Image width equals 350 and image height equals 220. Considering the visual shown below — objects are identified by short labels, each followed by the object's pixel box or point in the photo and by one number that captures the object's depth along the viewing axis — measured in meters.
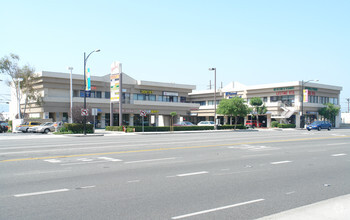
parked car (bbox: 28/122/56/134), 39.31
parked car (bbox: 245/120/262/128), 64.50
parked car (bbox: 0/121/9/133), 43.88
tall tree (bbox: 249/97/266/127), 63.38
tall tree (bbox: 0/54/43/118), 50.53
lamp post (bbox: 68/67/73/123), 43.68
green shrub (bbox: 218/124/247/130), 50.90
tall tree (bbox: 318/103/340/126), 66.19
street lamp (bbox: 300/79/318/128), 58.62
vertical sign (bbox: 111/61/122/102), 43.22
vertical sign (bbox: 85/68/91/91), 37.46
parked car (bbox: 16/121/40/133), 41.53
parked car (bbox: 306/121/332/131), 50.34
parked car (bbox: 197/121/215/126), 57.89
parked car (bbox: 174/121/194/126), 53.41
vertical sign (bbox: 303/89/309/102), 62.06
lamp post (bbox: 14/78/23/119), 48.45
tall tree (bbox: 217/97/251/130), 51.84
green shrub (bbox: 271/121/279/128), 59.31
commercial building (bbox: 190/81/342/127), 63.44
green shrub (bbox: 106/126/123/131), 42.18
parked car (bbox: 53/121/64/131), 38.76
